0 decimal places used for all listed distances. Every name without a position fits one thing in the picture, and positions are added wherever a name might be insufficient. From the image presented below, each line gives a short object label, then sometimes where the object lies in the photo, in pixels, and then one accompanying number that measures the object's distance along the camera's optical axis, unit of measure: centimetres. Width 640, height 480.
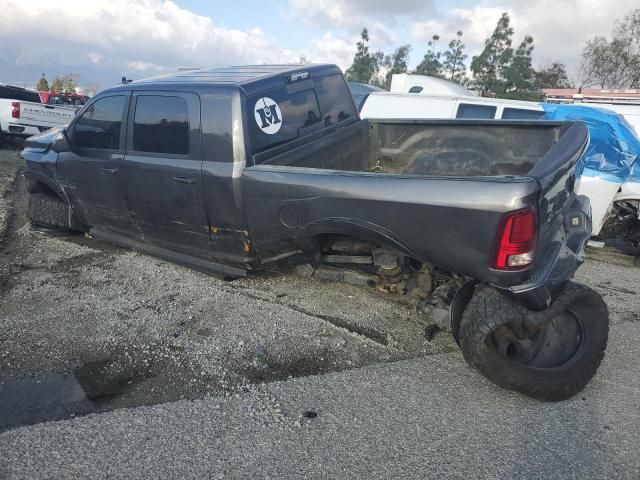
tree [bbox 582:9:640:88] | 3041
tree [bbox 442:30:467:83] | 4162
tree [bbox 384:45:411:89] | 4647
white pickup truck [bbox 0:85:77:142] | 1130
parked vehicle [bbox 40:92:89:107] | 1710
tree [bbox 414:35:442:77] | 4266
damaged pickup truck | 271
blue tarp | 562
